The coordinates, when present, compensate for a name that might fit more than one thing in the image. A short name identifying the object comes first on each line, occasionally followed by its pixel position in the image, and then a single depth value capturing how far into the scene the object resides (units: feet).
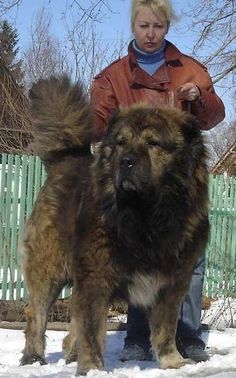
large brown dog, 13.57
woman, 16.56
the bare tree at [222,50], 51.59
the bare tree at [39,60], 56.36
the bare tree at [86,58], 45.11
